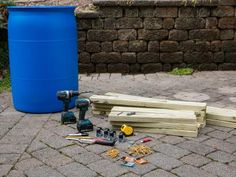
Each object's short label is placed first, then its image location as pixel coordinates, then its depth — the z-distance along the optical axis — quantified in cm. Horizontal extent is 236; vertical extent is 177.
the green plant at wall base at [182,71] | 725
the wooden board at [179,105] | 432
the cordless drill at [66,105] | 441
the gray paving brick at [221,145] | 367
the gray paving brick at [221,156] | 344
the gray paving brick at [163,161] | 330
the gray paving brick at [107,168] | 317
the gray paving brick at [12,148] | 364
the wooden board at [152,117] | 403
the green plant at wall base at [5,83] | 620
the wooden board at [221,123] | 429
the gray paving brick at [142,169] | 319
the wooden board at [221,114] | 428
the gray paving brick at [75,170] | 316
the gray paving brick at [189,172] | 313
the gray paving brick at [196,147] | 362
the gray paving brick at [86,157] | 341
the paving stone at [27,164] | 330
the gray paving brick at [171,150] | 355
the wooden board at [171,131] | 398
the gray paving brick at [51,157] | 337
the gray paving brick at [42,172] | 315
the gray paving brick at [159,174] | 313
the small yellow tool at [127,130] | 400
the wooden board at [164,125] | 400
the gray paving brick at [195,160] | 335
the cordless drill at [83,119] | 414
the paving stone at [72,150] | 358
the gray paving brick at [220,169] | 314
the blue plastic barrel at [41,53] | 458
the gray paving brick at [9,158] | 341
